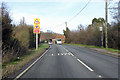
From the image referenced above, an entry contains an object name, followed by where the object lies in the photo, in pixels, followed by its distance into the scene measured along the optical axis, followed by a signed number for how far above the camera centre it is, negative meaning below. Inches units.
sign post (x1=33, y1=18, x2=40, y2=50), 1125.1 +123.7
